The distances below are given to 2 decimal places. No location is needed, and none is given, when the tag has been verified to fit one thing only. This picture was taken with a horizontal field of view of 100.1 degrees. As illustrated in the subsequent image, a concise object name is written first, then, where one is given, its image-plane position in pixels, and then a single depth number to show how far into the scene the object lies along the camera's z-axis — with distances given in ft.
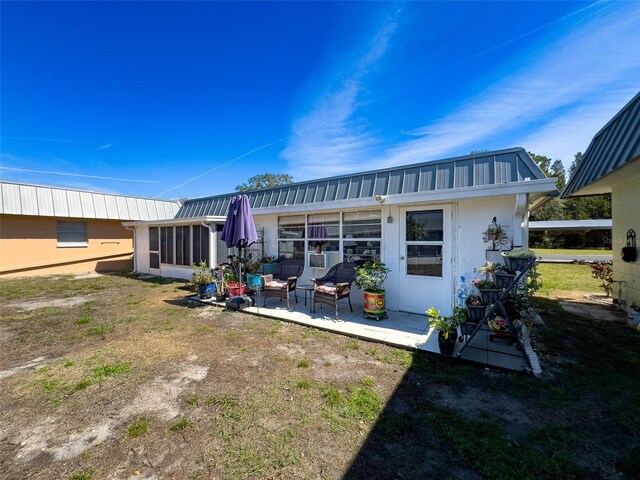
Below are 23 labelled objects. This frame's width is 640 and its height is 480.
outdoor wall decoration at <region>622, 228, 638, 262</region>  17.78
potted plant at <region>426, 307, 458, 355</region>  11.78
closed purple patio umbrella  20.48
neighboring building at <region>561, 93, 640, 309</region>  12.53
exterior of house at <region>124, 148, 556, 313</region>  15.70
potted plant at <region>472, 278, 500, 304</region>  11.82
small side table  18.90
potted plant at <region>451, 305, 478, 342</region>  11.89
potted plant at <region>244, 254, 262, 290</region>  21.57
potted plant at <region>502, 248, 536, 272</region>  11.22
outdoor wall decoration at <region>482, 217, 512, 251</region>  15.12
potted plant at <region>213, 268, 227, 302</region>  22.64
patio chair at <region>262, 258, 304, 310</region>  19.90
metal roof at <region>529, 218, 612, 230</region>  56.49
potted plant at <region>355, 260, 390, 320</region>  16.92
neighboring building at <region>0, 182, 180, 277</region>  37.01
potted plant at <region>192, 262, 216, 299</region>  23.29
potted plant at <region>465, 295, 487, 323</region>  11.83
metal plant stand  10.91
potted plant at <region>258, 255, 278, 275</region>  24.29
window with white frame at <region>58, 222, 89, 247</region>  41.30
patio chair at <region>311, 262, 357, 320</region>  17.53
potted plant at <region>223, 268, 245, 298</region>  21.56
